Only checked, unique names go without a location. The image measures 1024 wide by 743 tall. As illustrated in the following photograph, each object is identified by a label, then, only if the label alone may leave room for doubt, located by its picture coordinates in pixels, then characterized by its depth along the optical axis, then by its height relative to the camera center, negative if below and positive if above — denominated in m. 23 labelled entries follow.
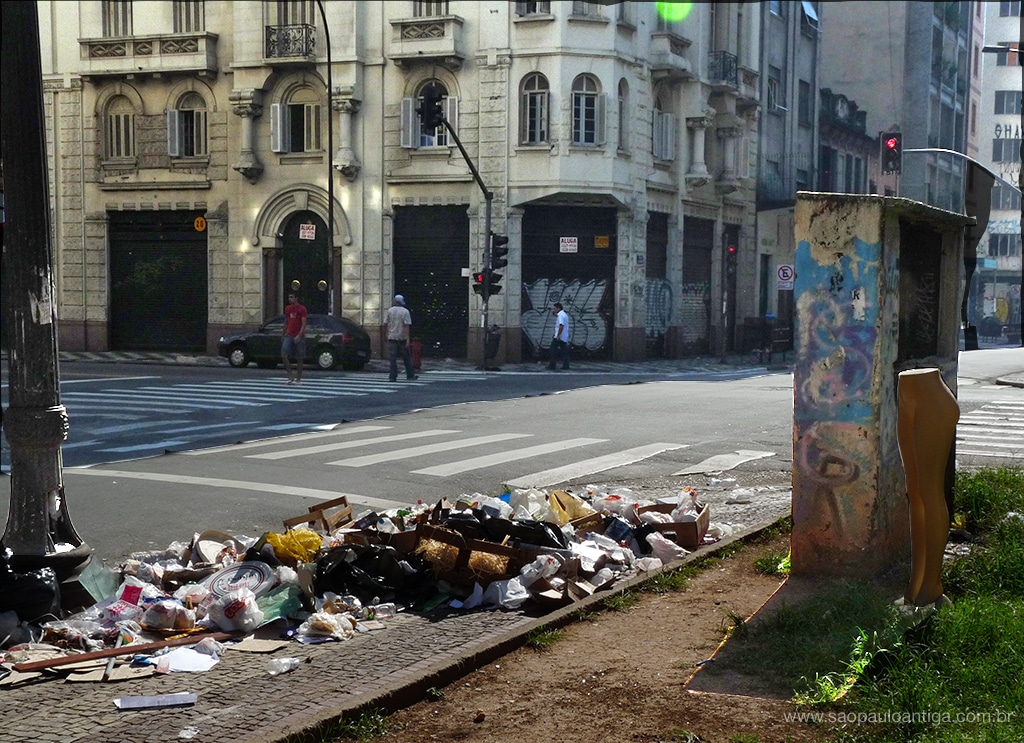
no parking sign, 35.66 +0.69
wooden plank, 5.09 -1.61
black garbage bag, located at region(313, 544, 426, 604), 6.32 -1.51
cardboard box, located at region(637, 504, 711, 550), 7.54 -1.51
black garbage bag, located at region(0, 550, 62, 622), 5.63 -1.44
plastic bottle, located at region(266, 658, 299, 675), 5.00 -1.59
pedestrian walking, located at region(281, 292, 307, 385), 23.62 -0.73
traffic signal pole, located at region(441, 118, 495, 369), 29.22 +1.33
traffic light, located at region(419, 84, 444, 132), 26.81 +4.28
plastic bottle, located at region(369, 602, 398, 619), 6.01 -1.63
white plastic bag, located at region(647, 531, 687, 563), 7.29 -1.57
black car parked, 29.00 -1.19
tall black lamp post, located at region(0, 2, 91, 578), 5.79 -0.11
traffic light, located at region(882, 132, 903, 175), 27.83 +3.47
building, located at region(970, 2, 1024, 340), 79.00 +10.89
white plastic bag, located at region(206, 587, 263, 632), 5.70 -1.55
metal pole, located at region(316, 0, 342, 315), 32.22 +3.66
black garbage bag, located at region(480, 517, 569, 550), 6.69 -1.34
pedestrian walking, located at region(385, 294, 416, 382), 24.67 -0.78
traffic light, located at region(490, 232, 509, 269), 28.39 +1.15
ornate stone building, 32.94 +3.86
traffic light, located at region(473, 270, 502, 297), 29.19 +0.40
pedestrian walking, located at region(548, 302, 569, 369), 30.66 -1.04
